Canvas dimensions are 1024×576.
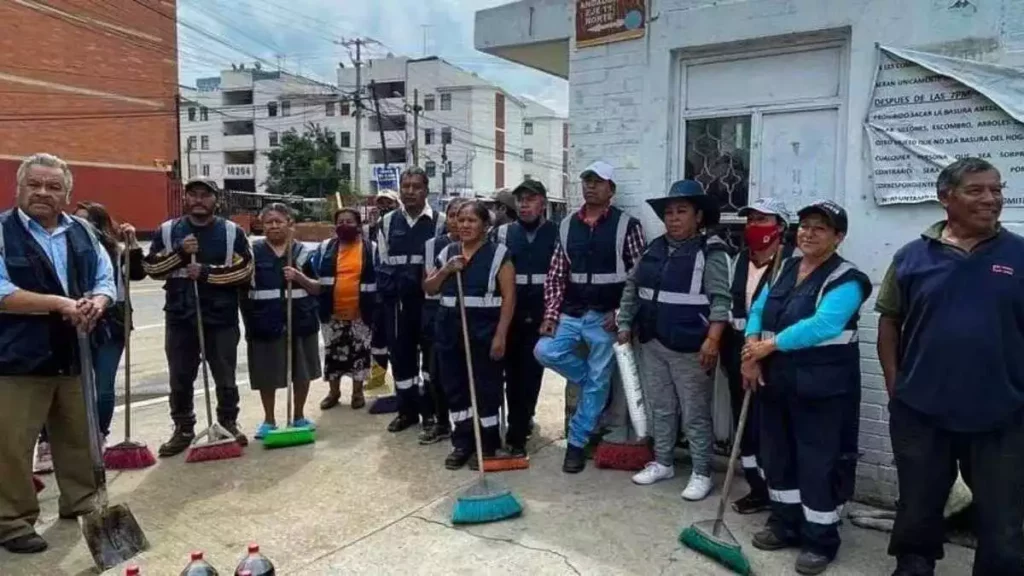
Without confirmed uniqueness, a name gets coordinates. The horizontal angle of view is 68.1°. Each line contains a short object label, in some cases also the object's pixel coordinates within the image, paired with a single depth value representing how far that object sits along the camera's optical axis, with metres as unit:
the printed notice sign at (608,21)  4.84
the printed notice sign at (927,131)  3.64
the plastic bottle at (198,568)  2.76
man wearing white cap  4.61
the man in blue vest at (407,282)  5.54
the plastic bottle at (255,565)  2.78
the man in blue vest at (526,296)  4.96
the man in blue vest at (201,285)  4.94
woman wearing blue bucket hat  4.11
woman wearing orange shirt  5.98
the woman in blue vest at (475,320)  4.73
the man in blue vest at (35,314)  3.63
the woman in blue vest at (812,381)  3.33
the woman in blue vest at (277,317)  5.32
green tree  46.91
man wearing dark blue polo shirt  2.89
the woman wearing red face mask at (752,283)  3.85
